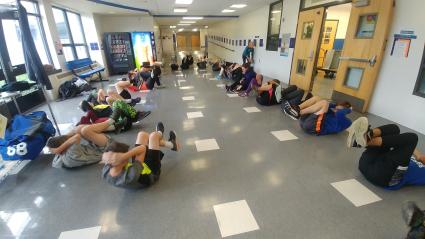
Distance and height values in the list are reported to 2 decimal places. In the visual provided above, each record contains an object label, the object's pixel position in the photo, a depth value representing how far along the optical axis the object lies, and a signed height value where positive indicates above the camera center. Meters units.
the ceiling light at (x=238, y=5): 7.45 +1.20
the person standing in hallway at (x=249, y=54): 8.27 -0.52
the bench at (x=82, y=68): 6.21 -0.76
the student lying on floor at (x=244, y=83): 5.38 -1.05
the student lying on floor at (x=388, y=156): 1.79 -1.00
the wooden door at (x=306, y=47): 4.94 -0.17
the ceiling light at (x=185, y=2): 6.54 +1.20
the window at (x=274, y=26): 6.85 +0.46
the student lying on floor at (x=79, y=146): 2.23 -1.11
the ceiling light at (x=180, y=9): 8.12 +1.20
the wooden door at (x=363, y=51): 3.41 -0.21
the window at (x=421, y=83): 3.02 -0.63
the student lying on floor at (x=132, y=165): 1.77 -1.05
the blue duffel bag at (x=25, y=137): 2.29 -1.03
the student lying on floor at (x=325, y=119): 2.99 -1.09
